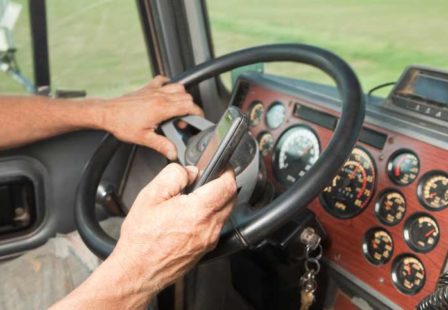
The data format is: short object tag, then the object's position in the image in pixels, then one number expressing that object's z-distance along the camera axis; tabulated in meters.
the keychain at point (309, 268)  1.12
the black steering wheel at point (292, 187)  0.85
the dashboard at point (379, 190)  1.04
